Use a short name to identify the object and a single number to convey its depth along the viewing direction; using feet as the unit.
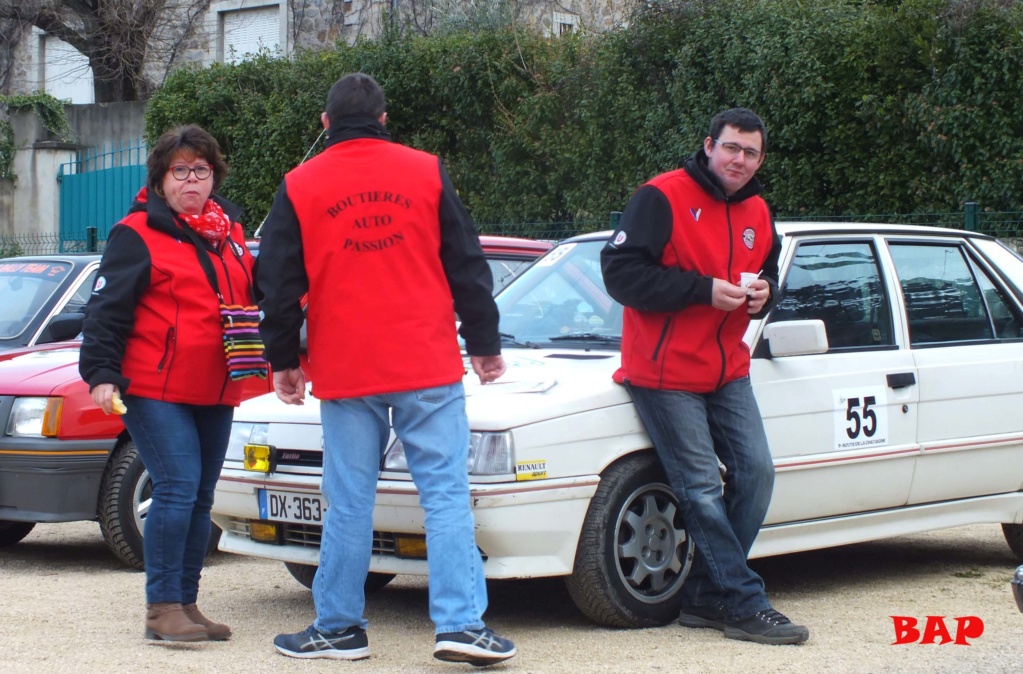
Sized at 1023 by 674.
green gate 66.03
